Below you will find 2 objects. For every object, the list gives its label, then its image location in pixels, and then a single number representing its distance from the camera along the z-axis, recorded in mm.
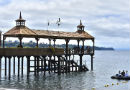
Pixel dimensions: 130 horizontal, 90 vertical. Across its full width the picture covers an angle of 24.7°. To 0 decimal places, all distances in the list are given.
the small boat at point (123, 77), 64438
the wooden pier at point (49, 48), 54694
